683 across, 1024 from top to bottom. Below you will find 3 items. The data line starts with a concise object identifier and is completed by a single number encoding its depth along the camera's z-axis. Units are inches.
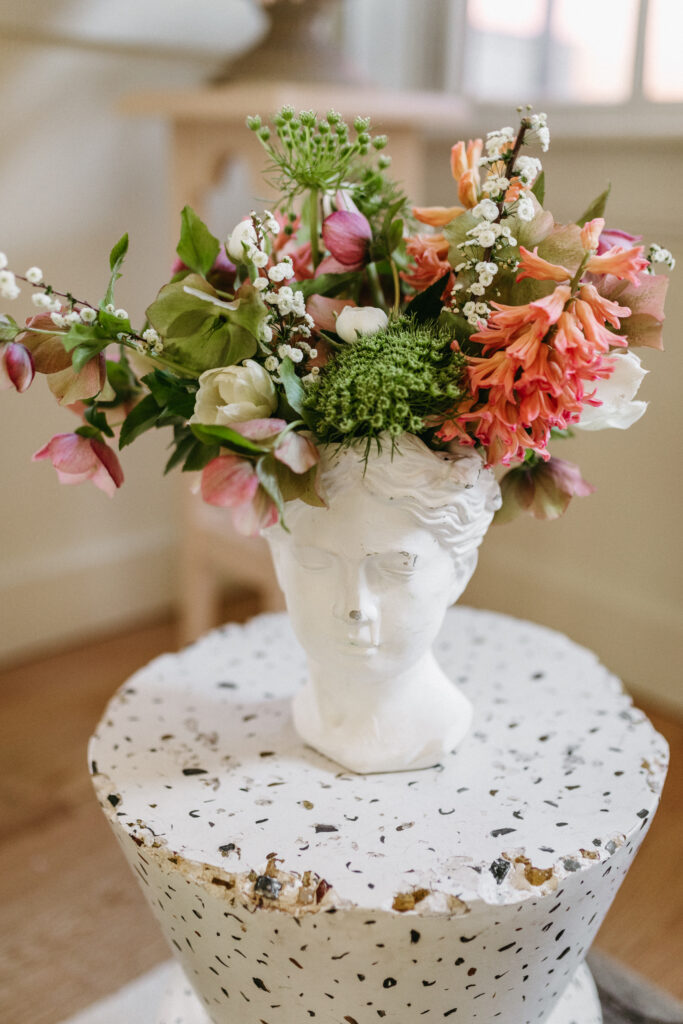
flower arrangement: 29.5
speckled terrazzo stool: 31.8
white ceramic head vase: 33.4
